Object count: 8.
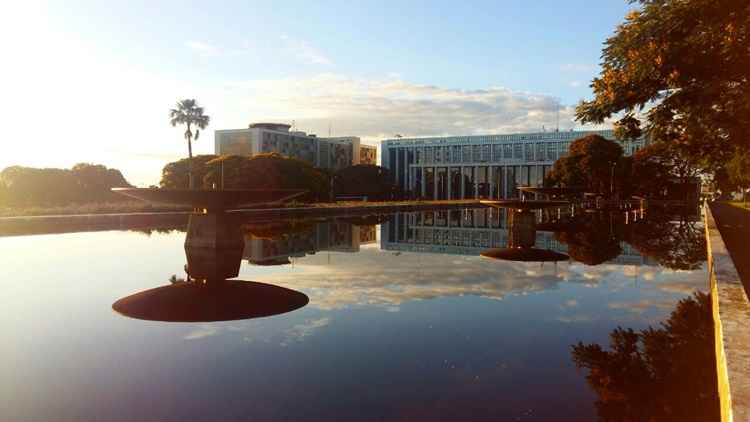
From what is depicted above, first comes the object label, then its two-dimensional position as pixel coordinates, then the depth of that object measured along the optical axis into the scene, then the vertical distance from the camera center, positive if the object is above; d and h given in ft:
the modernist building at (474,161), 374.43 +33.89
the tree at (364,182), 322.75 +15.68
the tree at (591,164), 210.59 +17.20
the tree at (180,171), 204.64 +13.37
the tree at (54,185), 201.26 +8.32
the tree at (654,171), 222.89 +15.95
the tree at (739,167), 58.81 +5.59
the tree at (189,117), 197.36 +30.71
